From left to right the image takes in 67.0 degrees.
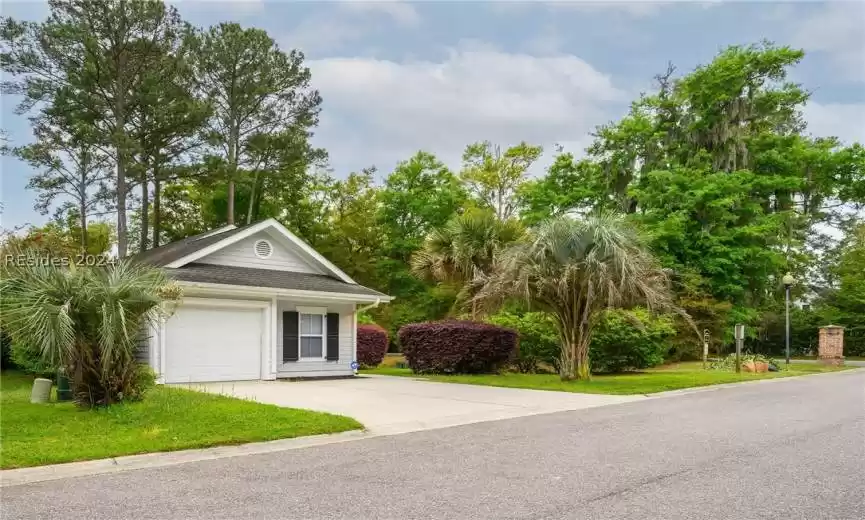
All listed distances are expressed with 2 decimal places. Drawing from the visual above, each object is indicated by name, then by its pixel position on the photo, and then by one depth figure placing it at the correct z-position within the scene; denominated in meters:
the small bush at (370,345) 21.94
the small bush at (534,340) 20.36
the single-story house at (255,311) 15.00
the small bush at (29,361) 13.91
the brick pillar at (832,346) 27.36
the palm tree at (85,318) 8.80
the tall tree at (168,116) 27.17
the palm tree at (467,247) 20.78
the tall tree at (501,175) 37.41
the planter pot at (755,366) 21.52
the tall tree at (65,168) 29.06
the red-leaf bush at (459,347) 18.73
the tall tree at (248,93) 30.39
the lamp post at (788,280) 23.93
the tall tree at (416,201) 34.62
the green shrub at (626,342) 20.42
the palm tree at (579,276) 14.70
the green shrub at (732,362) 22.79
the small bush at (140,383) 9.61
